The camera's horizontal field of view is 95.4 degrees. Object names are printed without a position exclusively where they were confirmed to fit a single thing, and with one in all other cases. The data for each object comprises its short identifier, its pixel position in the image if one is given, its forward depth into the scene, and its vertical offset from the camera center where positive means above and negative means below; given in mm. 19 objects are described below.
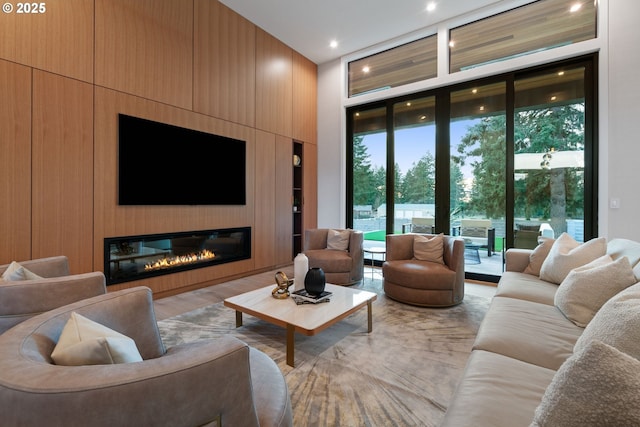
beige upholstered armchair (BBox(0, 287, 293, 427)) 594 -387
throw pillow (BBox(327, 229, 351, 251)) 4238 -381
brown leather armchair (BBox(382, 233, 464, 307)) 3094 -709
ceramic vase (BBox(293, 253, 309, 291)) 2711 -531
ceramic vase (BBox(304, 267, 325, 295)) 2504 -593
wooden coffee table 2039 -750
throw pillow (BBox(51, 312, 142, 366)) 786 -376
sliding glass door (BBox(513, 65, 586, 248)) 3713 +778
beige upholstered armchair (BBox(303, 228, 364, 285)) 3877 -546
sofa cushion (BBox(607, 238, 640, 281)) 1750 -252
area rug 1607 -1054
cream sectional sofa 664 -631
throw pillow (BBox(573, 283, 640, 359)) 935 -390
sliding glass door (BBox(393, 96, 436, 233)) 4812 +857
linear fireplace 3193 -484
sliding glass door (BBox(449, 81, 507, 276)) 4203 +627
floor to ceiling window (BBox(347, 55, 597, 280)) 3734 +785
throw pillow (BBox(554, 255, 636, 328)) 1623 -430
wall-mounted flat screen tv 3242 +620
